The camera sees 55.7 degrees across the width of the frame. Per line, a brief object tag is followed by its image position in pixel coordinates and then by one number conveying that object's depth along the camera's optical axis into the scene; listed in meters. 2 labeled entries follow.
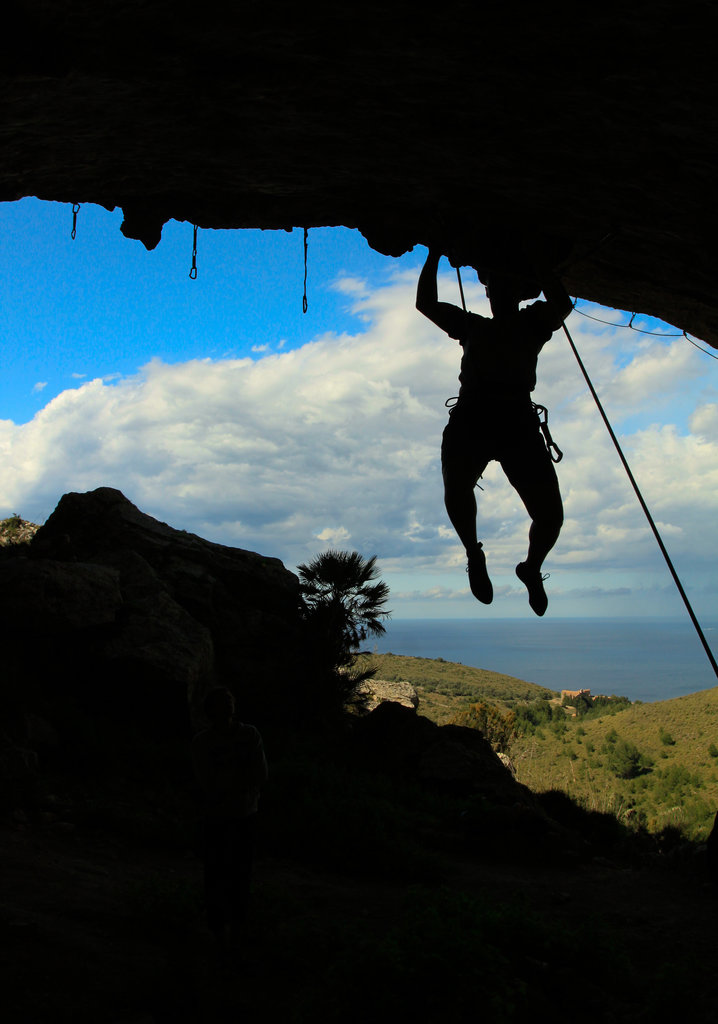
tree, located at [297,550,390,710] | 13.97
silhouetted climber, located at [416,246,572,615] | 5.04
